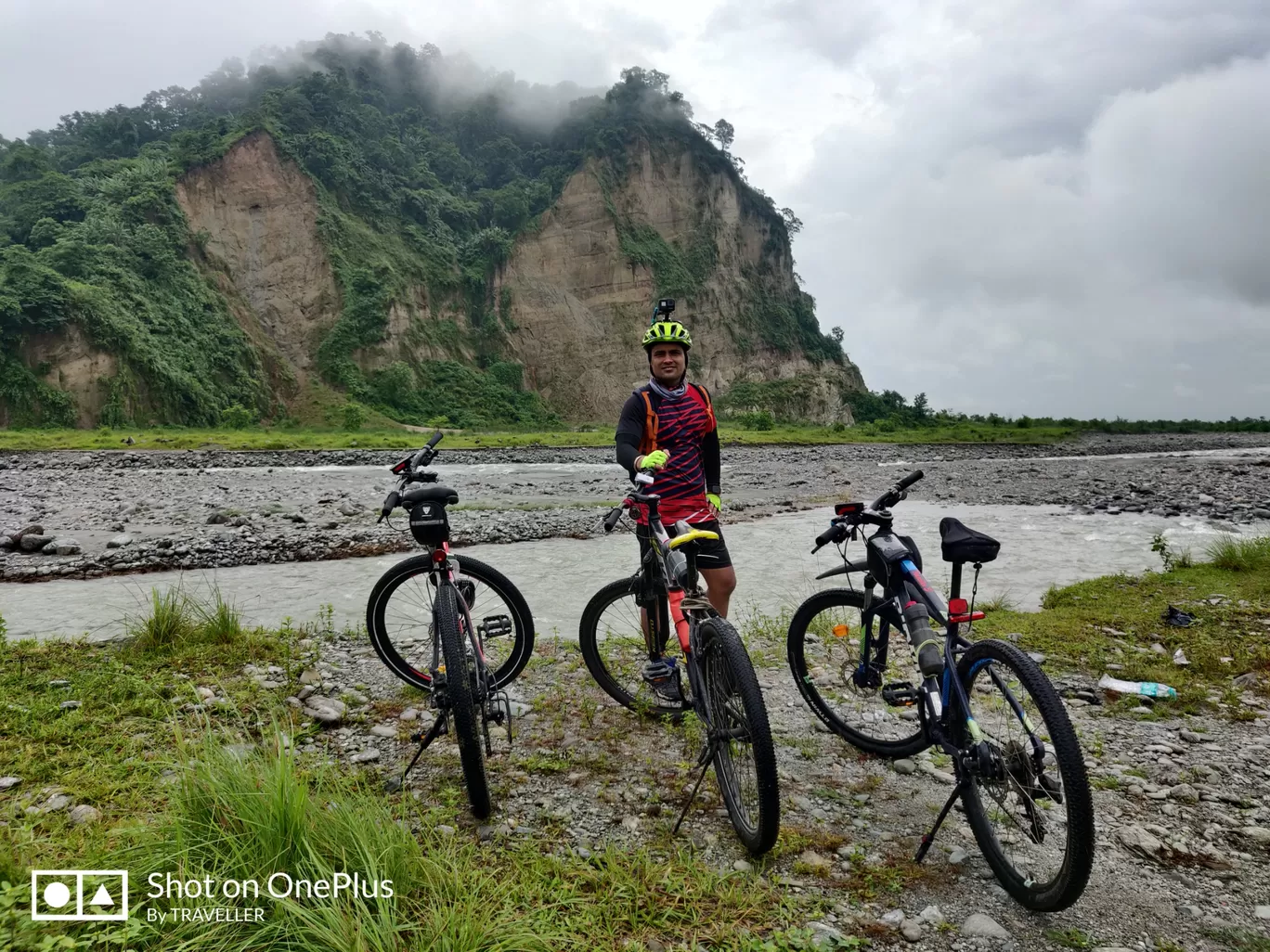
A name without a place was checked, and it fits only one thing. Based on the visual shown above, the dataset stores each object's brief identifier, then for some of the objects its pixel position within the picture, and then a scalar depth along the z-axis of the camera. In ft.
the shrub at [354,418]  187.21
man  15.88
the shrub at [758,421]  198.39
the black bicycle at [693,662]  10.09
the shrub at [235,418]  174.91
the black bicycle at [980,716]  8.80
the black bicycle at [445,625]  11.47
